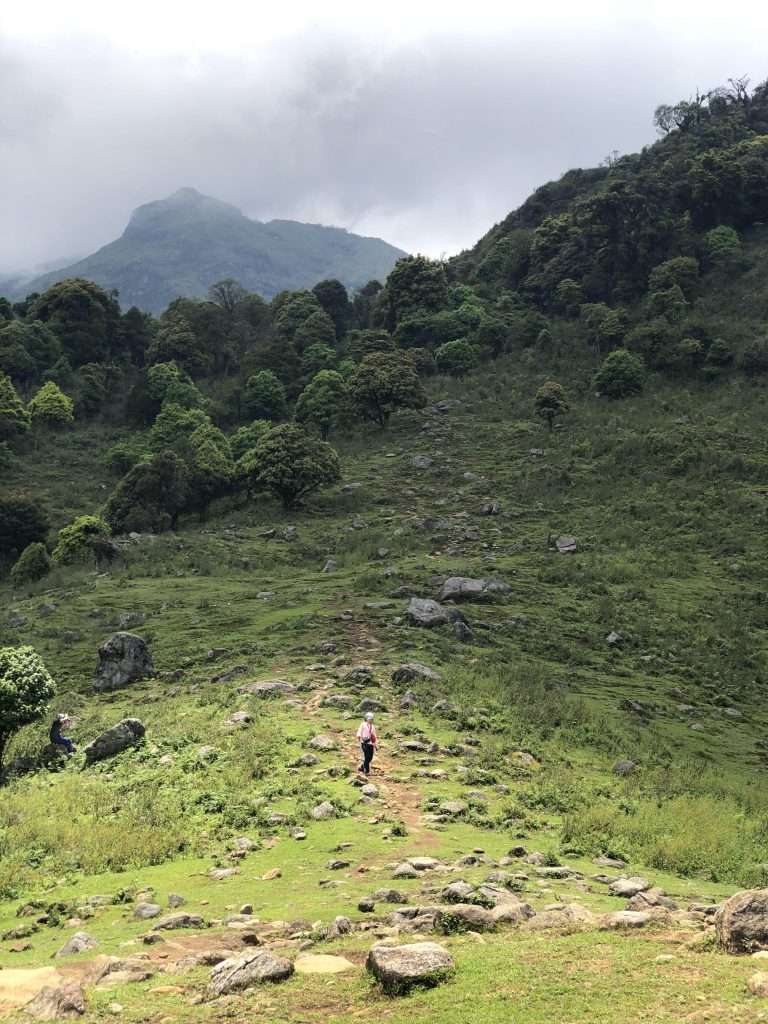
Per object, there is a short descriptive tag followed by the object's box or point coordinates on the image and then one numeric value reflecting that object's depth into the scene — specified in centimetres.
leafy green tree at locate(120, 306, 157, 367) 10256
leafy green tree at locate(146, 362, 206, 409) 8456
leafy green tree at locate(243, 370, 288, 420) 8506
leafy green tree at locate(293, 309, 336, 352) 9831
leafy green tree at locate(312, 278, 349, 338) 11219
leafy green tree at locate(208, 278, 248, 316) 11794
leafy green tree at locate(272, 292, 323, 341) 10183
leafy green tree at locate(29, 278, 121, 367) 9600
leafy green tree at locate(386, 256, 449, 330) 9944
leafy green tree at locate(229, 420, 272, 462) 7175
